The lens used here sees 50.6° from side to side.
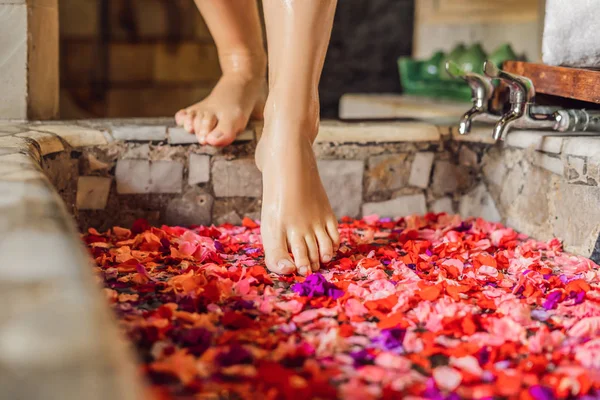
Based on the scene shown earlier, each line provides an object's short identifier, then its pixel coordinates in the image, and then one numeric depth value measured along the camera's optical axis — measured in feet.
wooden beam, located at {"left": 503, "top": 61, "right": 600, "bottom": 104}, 3.99
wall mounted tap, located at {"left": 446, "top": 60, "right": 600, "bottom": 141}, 4.25
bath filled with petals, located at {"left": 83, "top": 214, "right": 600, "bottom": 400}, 2.29
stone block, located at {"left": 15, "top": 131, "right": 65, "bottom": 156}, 3.94
